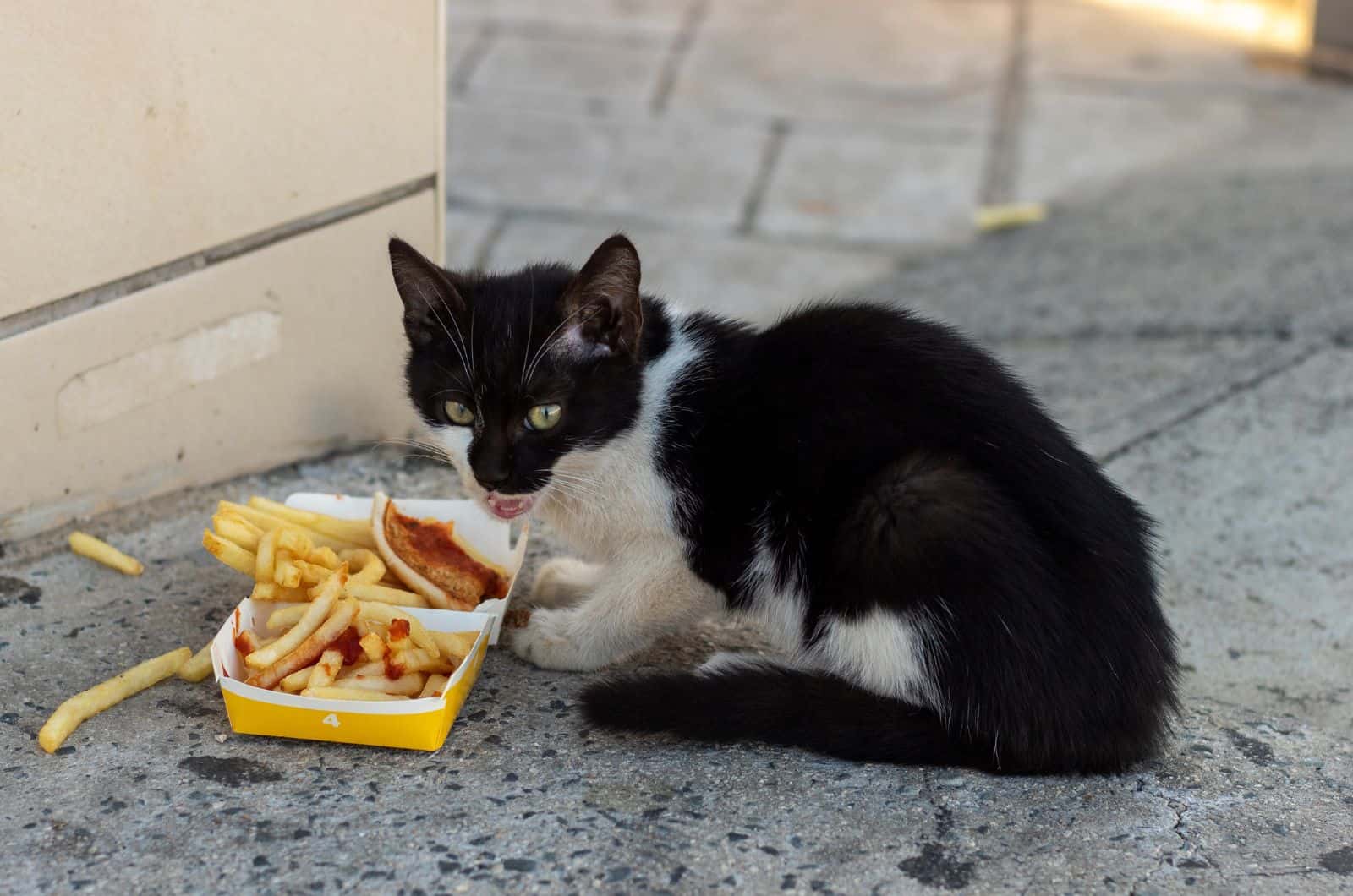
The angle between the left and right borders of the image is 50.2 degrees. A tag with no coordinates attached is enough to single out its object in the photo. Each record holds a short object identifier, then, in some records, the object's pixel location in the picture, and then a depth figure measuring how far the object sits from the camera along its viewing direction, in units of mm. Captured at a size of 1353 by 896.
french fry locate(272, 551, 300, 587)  2883
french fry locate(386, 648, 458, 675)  2842
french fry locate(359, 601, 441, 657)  2875
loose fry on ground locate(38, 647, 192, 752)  2736
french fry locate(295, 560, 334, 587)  2957
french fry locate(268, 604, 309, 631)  2855
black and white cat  2777
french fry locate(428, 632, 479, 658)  2902
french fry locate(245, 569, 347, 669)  2725
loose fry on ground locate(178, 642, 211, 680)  2955
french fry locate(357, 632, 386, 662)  2797
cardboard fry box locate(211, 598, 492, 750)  2715
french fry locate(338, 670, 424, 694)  2795
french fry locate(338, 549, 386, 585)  3006
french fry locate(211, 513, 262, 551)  3010
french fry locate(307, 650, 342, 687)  2738
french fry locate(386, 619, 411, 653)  2848
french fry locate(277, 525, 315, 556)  2992
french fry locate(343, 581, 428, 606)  2967
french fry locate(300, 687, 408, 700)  2713
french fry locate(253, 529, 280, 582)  2939
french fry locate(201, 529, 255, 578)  2973
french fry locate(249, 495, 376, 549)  3225
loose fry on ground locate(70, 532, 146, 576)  3348
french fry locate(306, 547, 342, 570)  3018
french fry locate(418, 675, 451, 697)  2836
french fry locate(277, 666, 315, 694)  2773
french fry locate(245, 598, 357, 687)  2777
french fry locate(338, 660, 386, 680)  2830
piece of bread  3135
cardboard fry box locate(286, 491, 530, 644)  3422
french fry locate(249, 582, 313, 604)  2912
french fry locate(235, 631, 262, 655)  2857
